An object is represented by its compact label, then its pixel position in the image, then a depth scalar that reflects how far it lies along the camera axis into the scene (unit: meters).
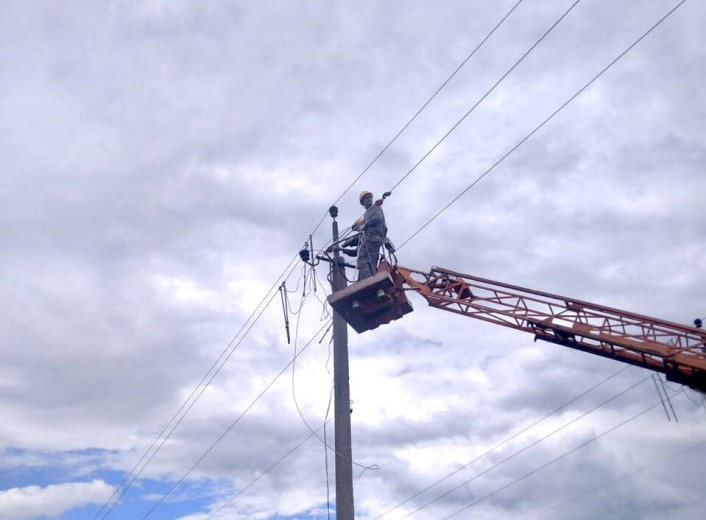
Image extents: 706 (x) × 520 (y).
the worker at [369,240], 15.61
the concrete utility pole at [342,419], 12.28
